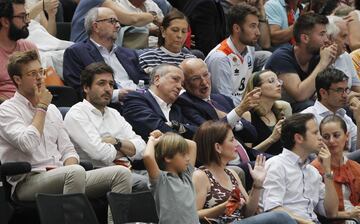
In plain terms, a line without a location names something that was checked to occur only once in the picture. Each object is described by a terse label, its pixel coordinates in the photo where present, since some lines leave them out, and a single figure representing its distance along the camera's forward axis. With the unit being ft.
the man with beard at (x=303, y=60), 64.13
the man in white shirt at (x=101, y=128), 50.60
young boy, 44.14
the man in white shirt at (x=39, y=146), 47.26
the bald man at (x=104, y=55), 57.77
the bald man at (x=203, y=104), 55.88
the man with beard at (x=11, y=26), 54.60
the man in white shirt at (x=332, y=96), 60.08
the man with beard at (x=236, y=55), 62.90
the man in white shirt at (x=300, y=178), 50.08
